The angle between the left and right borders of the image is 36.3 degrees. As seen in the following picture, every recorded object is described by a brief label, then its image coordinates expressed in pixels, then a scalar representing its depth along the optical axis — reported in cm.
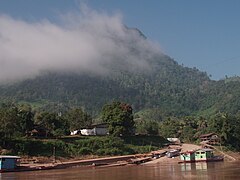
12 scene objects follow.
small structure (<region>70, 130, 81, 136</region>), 12074
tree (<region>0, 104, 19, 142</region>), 8300
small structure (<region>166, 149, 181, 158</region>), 9069
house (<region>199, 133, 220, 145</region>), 11636
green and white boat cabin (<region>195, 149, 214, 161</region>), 8525
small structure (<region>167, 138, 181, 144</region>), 13138
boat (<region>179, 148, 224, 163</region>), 8444
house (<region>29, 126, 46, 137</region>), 9800
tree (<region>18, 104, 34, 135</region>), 9363
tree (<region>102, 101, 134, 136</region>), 10794
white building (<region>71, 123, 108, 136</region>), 11532
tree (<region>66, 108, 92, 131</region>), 12452
